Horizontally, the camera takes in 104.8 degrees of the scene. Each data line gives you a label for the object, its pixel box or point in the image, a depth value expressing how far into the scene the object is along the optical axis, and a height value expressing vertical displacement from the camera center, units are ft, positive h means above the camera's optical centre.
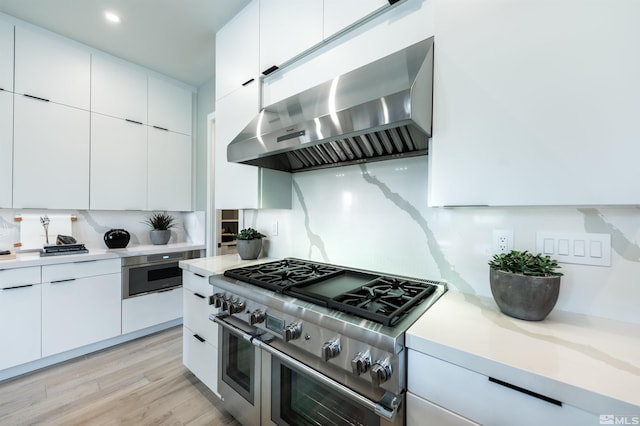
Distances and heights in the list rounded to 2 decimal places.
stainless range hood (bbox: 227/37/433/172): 3.11 +1.39
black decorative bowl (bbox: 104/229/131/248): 8.61 -0.95
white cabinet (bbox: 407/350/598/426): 1.94 -1.63
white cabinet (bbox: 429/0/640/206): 2.35 +1.20
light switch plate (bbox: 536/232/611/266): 3.05 -0.43
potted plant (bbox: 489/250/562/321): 2.79 -0.83
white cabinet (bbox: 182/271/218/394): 5.33 -2.79
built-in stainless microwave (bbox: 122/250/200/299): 8.28 -2.19
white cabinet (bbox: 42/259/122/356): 6.86 -2.78
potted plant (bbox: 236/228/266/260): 6.40 -0.83
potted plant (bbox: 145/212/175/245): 9.82 -0.67
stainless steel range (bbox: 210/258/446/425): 2.69 -1.69
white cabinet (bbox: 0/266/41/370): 6.22 -2.74
